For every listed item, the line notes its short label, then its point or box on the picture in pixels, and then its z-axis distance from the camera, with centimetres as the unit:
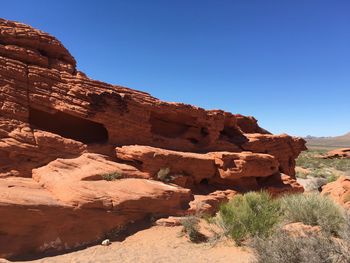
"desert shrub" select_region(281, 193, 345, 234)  870
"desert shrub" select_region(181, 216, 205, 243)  975
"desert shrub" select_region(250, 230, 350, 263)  527
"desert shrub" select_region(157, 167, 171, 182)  1336
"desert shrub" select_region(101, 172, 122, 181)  1163
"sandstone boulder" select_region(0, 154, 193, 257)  852
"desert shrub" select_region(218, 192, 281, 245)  890
